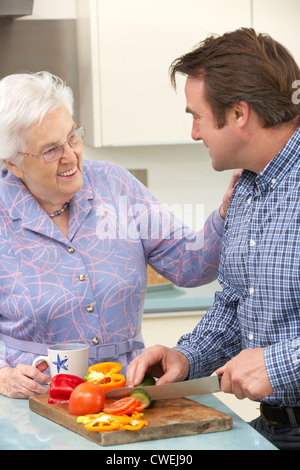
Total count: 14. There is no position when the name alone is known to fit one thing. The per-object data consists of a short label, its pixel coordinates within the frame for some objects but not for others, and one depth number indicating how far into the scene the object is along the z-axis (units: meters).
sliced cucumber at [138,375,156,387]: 2.05
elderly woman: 2.31
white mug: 2.04
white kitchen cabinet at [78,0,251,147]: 3.62
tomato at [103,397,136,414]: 1.89
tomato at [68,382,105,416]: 1.90
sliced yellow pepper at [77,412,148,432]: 1.83
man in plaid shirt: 2.05
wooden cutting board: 1.84
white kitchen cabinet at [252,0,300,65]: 3.75
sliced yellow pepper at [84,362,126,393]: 2.03
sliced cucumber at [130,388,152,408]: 1.94
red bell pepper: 1.98
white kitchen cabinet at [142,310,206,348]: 3.70
